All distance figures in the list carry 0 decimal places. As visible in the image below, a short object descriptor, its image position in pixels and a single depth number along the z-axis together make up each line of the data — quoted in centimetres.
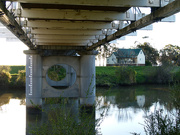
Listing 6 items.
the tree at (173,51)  4693
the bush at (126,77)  3282
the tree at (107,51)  4558
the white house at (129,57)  5056
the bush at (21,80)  2798
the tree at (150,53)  5446
